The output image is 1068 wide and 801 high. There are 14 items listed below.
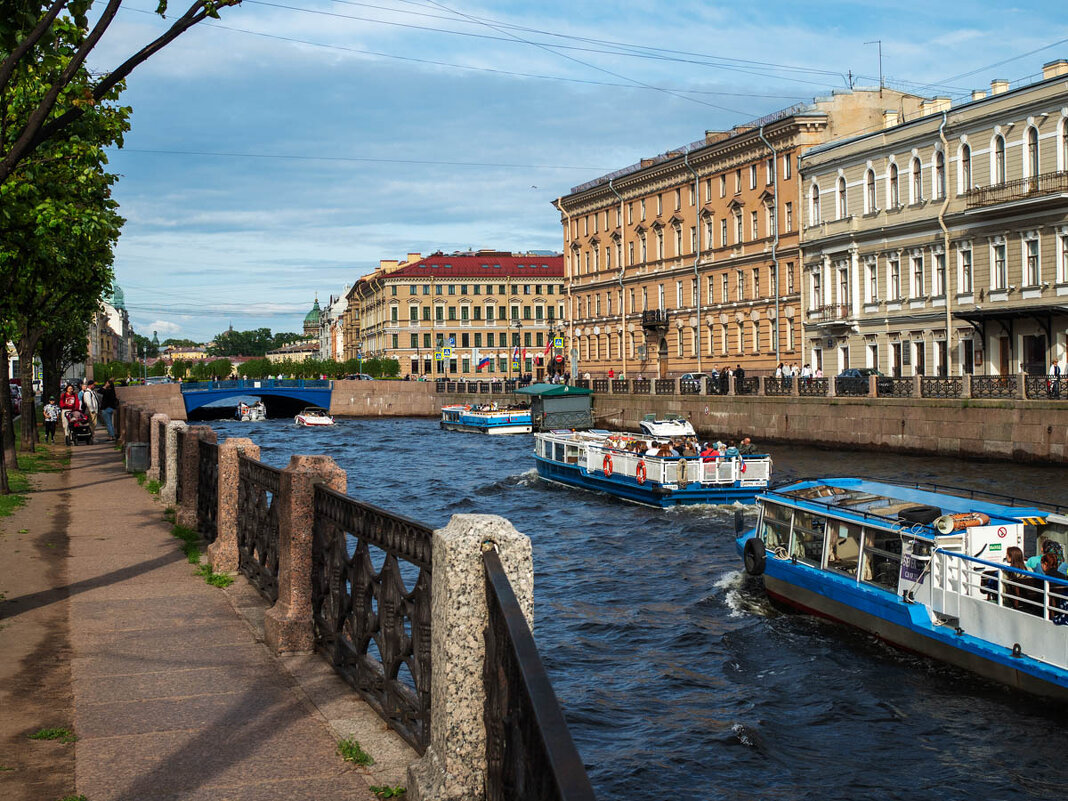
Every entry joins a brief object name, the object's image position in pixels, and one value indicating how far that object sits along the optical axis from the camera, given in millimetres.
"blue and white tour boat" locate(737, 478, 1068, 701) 13121
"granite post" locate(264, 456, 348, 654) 8195
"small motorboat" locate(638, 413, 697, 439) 50062
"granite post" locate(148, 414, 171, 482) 21459
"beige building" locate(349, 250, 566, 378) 129750
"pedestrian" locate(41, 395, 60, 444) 38269
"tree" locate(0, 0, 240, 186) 8211
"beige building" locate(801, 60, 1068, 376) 41781
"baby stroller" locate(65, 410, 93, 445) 36375
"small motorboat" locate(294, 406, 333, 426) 77688
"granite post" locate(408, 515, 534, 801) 4832
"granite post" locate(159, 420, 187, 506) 17875
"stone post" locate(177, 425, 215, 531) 15000
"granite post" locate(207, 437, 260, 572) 11602
